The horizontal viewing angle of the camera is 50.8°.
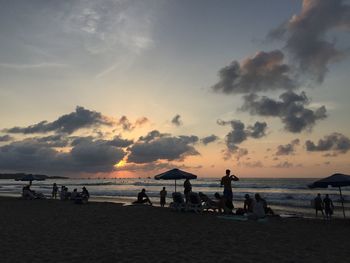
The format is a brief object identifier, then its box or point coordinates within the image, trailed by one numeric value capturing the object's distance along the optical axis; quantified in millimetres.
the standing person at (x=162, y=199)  23938
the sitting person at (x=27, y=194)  31797
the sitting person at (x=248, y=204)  18156
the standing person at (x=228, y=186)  17766
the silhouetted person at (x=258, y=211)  16281
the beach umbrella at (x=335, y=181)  15852
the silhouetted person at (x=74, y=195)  27094
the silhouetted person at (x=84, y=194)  27086
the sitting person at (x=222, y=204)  18234
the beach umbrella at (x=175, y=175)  21206
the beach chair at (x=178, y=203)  19859
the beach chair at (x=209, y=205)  19469
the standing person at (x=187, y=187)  21094
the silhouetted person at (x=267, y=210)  18391
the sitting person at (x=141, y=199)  24375
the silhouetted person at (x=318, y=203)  21125
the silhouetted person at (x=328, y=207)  19625
